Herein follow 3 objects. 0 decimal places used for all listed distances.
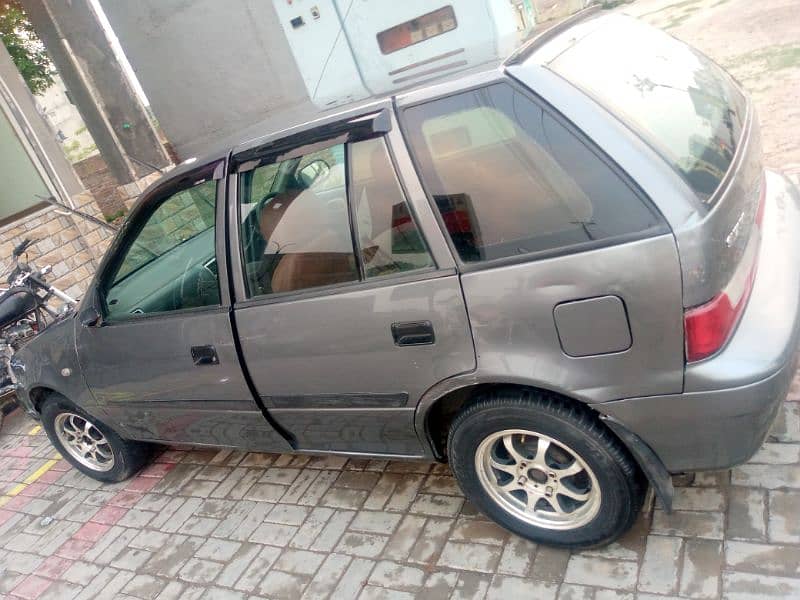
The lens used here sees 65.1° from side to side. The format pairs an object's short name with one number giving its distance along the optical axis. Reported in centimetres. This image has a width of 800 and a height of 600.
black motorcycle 528
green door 704
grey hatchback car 194
